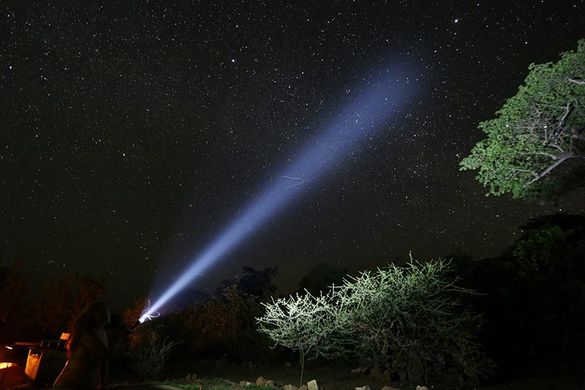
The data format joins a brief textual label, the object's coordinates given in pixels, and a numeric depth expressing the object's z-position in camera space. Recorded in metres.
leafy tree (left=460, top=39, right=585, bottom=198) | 10.51
